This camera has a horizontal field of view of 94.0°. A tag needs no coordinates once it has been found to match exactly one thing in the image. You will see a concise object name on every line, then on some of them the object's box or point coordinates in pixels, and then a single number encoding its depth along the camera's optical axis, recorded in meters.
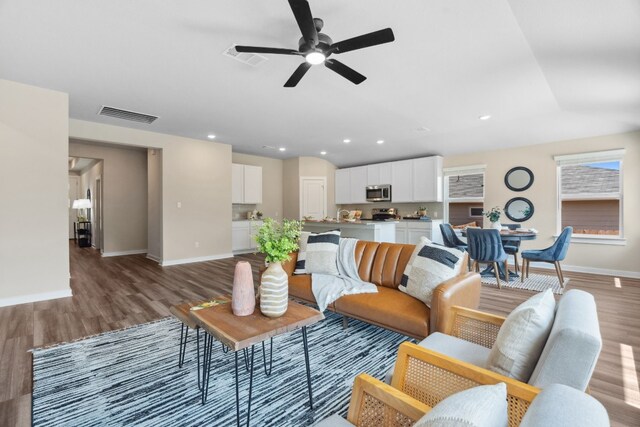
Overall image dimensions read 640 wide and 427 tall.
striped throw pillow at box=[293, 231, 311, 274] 3.34
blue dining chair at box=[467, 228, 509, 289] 4.48
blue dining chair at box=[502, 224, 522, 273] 5.14
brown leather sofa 2.14
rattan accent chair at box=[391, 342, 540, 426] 0.99
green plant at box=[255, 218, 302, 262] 1.82
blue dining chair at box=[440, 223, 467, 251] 5.39
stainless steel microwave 7.57
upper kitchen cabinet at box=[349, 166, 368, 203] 8.08
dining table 4.64
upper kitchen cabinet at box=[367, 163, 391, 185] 7.62
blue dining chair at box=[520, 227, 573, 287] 4.41
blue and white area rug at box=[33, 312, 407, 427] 1.72
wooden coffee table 1.54
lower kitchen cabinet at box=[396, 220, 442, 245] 6.68
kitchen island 5.18
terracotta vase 1.80
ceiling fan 2.04
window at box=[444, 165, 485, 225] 6.62
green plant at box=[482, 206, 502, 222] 5.09
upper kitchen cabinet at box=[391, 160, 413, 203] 7.23
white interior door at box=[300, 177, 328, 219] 8.19
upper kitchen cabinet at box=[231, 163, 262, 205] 7.44
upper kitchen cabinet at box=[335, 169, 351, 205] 8.45
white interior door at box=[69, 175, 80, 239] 10.39
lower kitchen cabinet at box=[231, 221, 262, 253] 7.41
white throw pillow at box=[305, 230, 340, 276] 3.21
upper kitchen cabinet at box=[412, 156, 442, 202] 6.80
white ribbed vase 1.77
